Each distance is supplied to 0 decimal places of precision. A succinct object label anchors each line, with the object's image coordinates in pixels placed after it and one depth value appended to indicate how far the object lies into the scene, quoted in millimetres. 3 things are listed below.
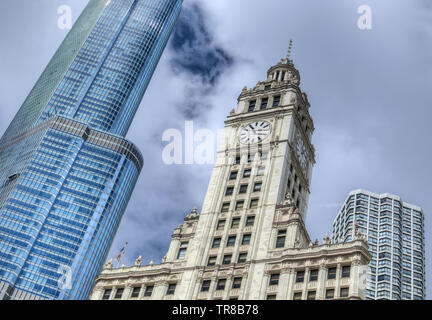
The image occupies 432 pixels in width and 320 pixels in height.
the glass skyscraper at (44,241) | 178250
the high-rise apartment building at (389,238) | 157625
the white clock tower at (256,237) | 71812
